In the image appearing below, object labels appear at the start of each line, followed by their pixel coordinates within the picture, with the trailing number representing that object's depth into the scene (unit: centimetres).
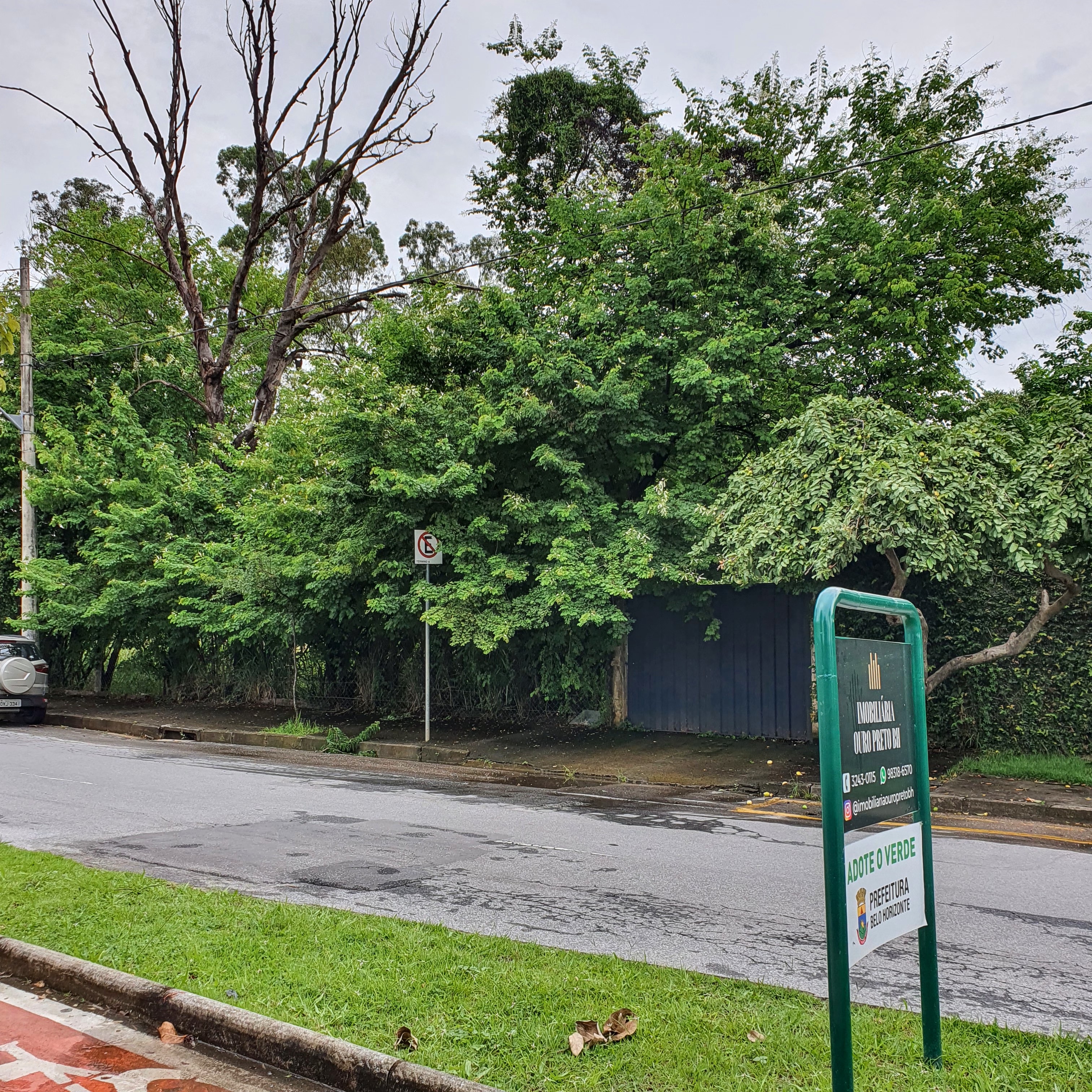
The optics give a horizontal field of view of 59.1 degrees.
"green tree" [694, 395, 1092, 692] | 952
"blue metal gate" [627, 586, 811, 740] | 1363
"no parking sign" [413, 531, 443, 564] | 1363
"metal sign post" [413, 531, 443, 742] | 1363
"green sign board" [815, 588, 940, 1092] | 291
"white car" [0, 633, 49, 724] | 1825
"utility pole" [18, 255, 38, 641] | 2091
